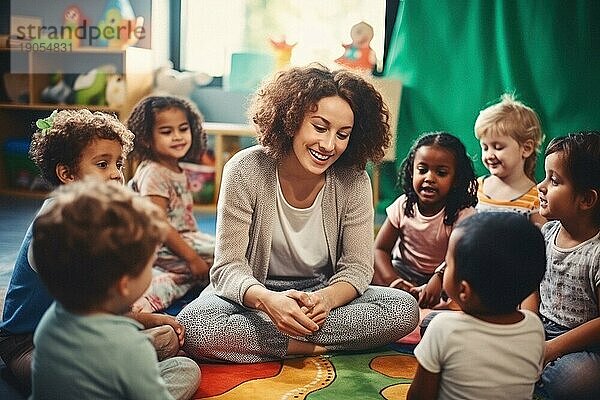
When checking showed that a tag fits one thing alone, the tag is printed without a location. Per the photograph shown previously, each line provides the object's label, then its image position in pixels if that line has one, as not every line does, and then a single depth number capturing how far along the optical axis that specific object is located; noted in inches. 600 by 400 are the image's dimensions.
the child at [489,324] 47.6
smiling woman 71.2
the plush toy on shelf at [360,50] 154.4
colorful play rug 63.7
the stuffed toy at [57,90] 165.8
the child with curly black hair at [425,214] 89.0
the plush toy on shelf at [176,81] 164.9
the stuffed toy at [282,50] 160.4
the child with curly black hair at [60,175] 61.7
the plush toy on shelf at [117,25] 164.2
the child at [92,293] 42.3
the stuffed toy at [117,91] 161.3
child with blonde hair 95.3
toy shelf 162.4
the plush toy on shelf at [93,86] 163.3
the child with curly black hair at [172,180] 94.5
